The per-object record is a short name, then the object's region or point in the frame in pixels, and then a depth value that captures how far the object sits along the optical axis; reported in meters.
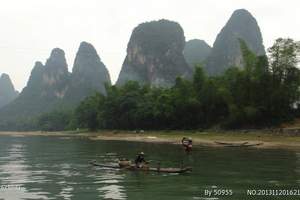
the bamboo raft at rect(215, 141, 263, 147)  50.84
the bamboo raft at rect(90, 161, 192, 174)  28.17
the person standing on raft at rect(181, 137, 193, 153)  43.64
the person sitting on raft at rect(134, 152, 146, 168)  30.69
